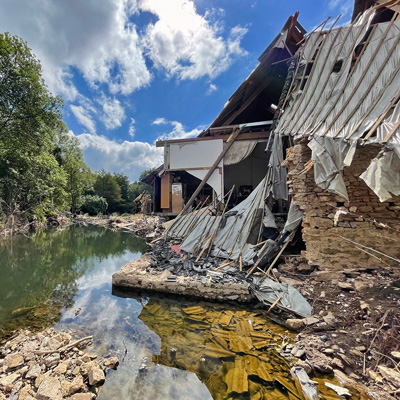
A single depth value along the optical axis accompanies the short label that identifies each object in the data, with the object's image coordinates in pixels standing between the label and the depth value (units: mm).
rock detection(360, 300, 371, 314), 3846
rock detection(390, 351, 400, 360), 2754
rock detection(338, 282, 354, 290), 4690
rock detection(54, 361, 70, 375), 2990
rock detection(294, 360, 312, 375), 2982
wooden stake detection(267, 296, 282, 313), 4744
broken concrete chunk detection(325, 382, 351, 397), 2571
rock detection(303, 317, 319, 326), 3949
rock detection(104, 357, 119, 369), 3328
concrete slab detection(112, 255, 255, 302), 5398
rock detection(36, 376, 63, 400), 2549
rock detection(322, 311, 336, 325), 3859
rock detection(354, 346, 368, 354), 3127
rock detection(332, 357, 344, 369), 2962
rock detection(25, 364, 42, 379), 2890
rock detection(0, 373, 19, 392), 2676
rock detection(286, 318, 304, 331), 4027
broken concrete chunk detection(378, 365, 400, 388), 2508
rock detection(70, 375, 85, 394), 2742
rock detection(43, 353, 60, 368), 3146
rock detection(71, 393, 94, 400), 2609
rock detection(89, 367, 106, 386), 2960
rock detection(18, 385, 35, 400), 2551
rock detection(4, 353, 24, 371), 3049
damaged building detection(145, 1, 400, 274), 4578
